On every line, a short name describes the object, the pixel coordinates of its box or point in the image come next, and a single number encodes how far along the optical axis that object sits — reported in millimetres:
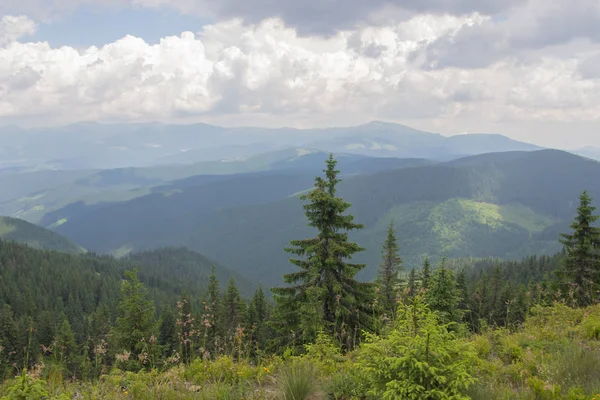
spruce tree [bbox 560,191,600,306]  23844
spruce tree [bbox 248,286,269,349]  43438
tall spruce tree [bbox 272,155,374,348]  15547
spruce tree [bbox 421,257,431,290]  27934
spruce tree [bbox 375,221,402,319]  32594
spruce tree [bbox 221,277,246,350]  38750
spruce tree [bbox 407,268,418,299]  37469
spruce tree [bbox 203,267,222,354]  39988
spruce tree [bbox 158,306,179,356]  49856
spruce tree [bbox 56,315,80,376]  41625
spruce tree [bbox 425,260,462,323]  20141
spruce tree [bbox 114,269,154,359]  21281
